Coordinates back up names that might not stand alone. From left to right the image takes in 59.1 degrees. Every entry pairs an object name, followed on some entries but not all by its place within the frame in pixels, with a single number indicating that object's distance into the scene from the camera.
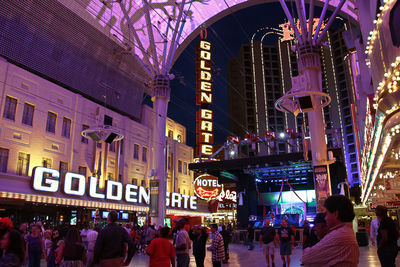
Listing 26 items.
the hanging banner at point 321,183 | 19.20
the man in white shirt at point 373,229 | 9.70
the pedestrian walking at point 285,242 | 12.01
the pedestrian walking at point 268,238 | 12.26
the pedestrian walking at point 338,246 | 2.57
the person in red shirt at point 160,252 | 6.46
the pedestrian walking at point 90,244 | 9.26
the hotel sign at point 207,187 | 30.61
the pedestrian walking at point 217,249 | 9.74
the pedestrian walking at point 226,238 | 14.51
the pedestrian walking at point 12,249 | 4.14
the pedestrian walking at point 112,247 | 5.69
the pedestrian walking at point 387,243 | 6.64
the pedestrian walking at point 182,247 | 8.27
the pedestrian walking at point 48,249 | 10.89
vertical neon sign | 33.94
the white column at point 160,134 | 26.66
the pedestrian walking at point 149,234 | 18.78
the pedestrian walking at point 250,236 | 22.74
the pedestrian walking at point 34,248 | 9.19
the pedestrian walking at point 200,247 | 9.98
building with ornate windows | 25.42
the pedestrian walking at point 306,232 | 9.63
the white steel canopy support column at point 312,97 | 17.48
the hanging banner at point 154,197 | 26.41
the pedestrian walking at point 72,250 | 6.34
